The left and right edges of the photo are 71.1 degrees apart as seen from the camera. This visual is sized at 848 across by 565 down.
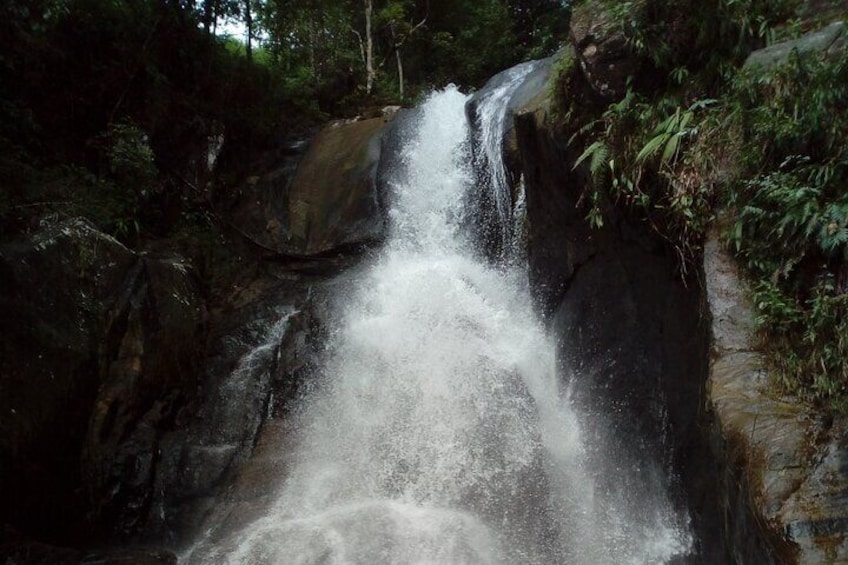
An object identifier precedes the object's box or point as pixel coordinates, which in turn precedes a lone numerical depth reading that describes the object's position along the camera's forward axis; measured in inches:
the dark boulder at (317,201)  444.8
